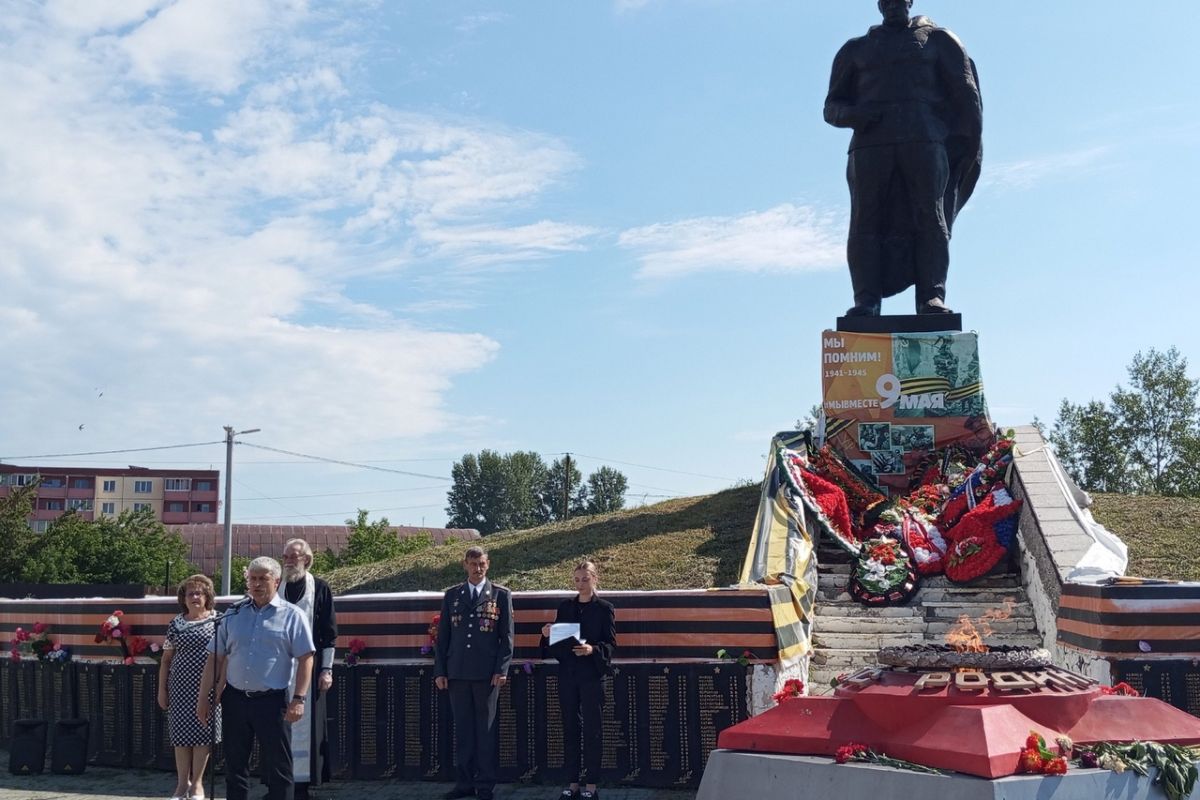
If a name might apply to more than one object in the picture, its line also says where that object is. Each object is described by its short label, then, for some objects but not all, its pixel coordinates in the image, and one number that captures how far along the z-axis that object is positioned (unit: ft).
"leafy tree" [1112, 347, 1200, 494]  129.59
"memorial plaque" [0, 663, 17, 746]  32.78
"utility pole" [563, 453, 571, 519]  167.02
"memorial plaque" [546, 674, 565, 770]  26.25
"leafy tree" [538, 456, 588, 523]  287.69
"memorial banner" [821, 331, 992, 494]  48.60
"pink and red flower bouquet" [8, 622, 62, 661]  31.63
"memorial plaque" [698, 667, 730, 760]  25.48
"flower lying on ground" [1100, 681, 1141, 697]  16.87
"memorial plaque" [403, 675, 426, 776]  26.91
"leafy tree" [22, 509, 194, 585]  123.85
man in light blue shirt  20.01
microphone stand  20.59
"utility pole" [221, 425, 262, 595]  114.42
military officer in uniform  24.80
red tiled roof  203.82
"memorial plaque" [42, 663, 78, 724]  31.01
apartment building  297.12
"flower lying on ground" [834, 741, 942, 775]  14.89
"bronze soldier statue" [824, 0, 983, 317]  54.29
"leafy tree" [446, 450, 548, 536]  281.95
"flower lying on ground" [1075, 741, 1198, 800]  14.53
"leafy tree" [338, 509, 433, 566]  157.48
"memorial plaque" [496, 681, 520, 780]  26.32
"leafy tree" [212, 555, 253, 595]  182.03
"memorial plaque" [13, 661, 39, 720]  31.91
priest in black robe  23.97
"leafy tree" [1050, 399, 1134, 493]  130.00
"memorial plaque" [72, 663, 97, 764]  30.25
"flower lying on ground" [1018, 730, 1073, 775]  13.98
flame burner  15.70
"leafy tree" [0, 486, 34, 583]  119.03
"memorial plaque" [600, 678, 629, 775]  25.68
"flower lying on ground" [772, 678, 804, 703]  17.34
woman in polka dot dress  22.52
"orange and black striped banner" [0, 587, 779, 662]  25.76
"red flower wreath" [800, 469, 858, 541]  40.96
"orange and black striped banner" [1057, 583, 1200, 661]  24.21
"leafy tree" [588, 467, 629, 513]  290.15
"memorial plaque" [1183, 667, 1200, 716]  24.09
